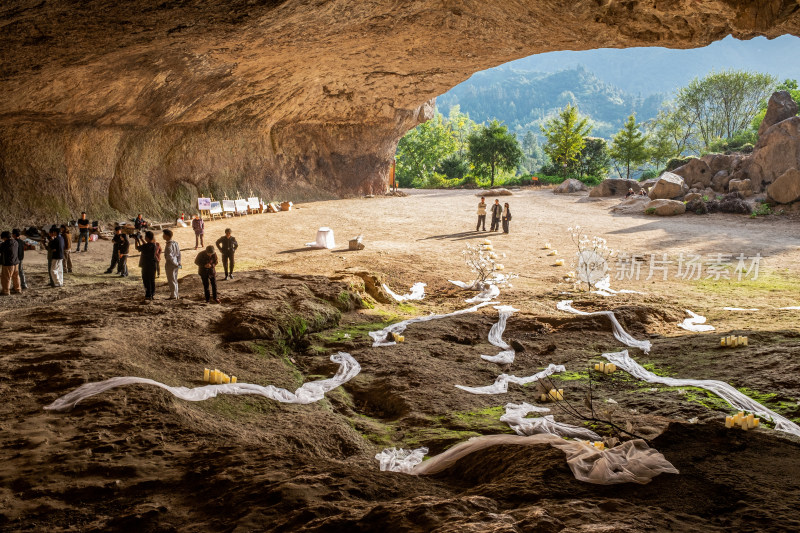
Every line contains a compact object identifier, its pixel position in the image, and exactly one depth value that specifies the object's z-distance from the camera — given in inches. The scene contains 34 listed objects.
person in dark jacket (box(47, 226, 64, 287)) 539.8
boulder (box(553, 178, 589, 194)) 1772.9
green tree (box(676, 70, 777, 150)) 2583.7
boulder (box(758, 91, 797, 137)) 1497.0
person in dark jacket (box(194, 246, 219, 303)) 467.8
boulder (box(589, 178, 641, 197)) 1614.2
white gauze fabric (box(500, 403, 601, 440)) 266.1
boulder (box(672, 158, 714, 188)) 1455.5
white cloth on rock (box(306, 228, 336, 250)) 833.5
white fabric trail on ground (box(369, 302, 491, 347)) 434.6
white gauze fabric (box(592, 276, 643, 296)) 620.1
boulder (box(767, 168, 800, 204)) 1138.7
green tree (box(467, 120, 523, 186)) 2316.7
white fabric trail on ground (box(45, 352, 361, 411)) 269.1
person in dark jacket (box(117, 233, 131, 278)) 602.5
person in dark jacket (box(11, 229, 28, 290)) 521.3
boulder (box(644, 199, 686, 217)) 1208.2
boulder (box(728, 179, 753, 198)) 1291.8
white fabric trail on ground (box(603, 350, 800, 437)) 277.2
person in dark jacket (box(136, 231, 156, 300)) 464.8
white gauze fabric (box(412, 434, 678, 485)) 193.8
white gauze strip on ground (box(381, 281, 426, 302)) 598.9
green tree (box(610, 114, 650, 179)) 2202.3
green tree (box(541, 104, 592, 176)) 2181.3
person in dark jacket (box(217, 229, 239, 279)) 585.9
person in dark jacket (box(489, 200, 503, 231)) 1001.5
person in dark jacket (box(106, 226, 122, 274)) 602.9
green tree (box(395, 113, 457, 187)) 2704.2
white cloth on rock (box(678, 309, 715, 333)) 480.4
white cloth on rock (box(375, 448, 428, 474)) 247.0
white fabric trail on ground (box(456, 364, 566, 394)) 349.7
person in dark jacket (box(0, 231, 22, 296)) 507.8
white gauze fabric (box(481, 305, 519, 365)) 408.8
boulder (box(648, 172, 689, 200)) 1342.3
